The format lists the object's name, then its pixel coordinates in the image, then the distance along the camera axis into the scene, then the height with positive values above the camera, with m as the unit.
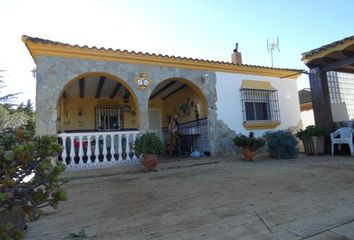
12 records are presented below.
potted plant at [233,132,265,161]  6.56 -0.12
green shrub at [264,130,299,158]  6.78 -0.16
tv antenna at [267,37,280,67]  11.53 +4.42
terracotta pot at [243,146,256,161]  6.64 -0.34
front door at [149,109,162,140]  10.81 +1.09
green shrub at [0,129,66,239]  1.40 -0.12
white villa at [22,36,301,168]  5.99 +1.62
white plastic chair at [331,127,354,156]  6.55 -0.03
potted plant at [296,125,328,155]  7.18 -0.04
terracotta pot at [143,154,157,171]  5.48 -0.33
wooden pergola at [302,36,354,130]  6.97 +2.01
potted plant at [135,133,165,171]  5.50 -0.06
